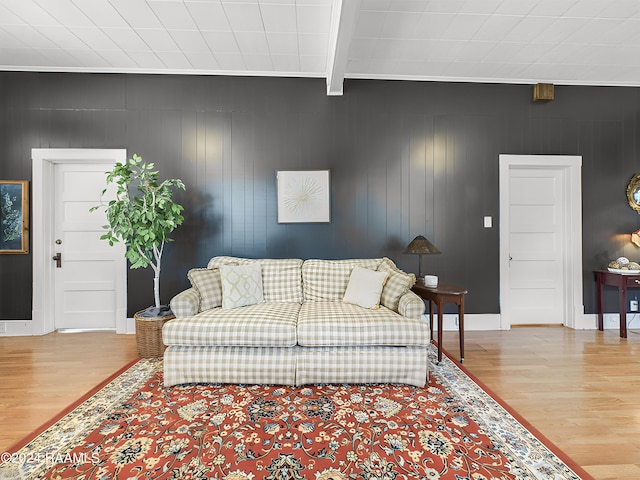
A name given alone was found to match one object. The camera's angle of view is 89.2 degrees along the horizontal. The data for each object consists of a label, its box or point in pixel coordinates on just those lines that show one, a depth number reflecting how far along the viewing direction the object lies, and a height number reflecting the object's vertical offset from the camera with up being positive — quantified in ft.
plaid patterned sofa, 7.76 -2.67
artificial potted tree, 9.85 +0.48
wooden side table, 9.28 -1.74
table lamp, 10.36 -0.24
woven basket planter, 9.84 -2.96
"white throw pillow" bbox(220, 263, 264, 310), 9.26 -1.34
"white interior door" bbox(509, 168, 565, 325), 13.19 -0.28
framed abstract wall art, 12.16 +1.69
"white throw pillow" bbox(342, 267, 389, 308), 9.14 -1.38
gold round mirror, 12.64 +1.81
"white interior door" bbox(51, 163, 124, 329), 12.41 -0.40
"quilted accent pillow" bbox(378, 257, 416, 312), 8.95 -1.34
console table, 11.62 -1.67
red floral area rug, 5.04 -3.56
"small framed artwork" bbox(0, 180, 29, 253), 11.79 +0.87
